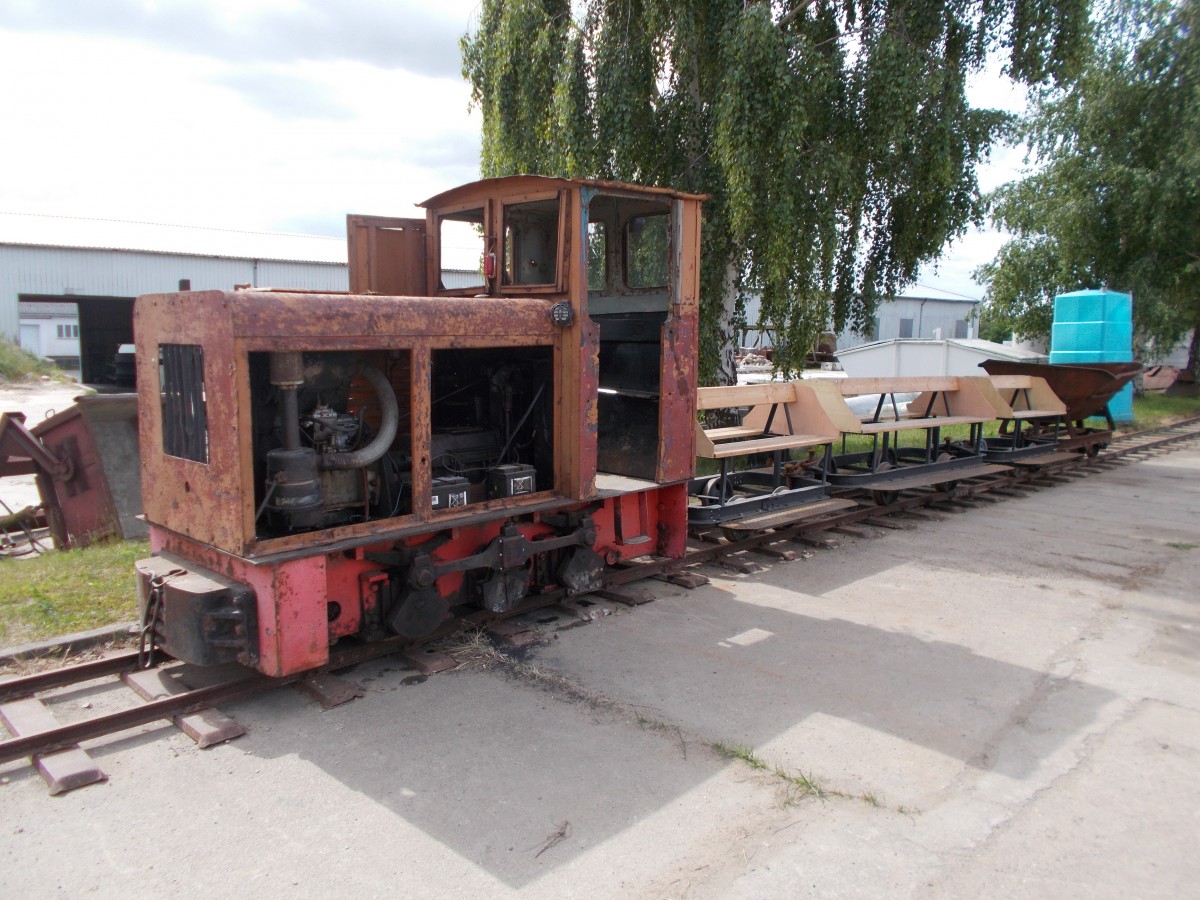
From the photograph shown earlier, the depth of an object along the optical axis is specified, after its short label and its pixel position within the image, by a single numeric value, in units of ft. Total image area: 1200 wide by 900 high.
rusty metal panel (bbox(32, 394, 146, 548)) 21.89
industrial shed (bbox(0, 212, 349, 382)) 72.13
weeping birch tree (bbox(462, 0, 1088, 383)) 29.25
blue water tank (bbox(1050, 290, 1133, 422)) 47.47
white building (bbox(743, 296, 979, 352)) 134.10
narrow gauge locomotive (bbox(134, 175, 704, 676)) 12.69
